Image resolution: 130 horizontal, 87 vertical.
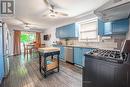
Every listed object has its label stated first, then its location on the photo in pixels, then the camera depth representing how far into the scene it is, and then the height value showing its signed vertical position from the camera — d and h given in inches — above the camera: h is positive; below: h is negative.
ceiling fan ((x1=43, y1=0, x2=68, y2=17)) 70.9 +45.4
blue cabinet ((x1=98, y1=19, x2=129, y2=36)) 68.7 +18.5
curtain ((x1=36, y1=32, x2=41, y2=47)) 234.0 +13.8
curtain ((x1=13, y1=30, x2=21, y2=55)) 194.6 -5.3
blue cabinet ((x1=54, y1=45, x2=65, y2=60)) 135.4 -24.3
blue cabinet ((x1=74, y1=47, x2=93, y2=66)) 98.8 -23.7
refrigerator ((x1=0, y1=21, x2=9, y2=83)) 63.2 -11.3
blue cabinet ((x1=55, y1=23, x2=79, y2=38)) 122.4 +24.2
